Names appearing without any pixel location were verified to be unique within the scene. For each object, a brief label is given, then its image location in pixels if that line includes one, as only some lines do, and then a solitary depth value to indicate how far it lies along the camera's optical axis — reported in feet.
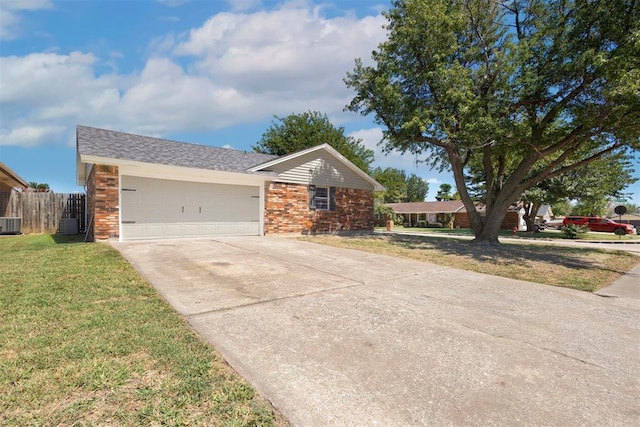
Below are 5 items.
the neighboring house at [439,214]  117.91
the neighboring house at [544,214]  160.36
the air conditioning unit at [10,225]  43.57
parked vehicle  91.97
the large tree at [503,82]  31.30
